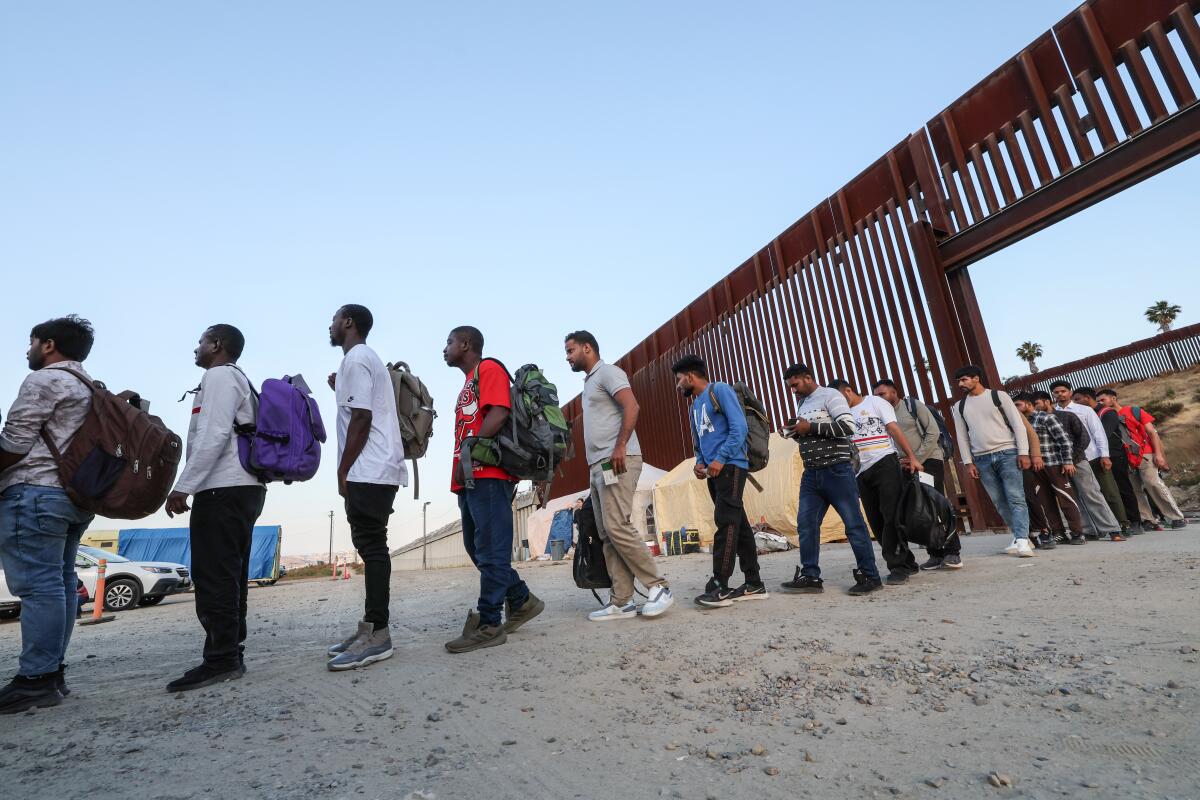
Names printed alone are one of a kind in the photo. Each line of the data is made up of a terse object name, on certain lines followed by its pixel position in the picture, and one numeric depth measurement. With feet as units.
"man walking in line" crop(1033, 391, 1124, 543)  21.83
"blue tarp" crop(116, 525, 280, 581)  71.61
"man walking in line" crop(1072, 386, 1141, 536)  23.18
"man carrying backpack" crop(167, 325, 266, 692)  9.66
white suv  34.35
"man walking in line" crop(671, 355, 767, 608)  13.55
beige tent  40.96
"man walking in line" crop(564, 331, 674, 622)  12.83
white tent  61.16
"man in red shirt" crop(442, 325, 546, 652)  11.22
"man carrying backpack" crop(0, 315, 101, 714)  8.92
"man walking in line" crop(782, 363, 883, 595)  14.34
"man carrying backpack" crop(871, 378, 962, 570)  19.76
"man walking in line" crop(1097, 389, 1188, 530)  23.44
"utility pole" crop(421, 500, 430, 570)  151.84
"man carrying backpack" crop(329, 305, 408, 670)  10.39
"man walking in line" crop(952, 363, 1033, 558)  18.71
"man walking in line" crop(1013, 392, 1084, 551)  21.35
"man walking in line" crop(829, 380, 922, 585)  15.83
